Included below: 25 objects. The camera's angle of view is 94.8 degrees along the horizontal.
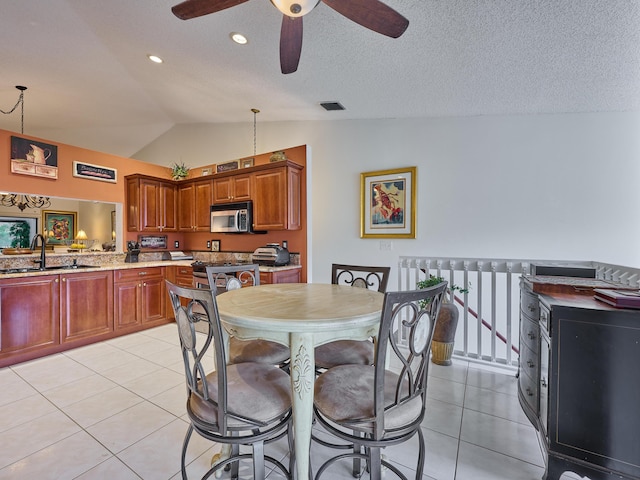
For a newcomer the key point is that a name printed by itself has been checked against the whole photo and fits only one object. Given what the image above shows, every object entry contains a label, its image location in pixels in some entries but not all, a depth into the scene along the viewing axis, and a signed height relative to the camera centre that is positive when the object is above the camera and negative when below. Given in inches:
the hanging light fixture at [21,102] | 142.1 +69.9
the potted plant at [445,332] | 109.0 -36.4
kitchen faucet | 129.2 -11.9
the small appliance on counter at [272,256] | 148.5 -11.1
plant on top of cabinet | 201.2 +42.3
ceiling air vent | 138.1 +61.7
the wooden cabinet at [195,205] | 183.2 +18.3
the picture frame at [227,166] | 186.9 +43.9
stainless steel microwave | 162.4 +9.4
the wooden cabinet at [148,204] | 179.0 +18.6
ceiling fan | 60.8 +47.8
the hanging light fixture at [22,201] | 224.3 +25.9
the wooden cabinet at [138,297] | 145.7 -33.3
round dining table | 48.4 -16.2
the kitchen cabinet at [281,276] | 138.5 -20.7
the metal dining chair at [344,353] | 67.6 -28.2
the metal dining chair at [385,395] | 43.4 -26.9
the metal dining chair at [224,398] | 44.9 -27.1
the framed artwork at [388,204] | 151.3 +16.3
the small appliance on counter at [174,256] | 190.1 -14.3
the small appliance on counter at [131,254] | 169.0 -11.7
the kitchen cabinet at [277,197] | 149.6 +19.3
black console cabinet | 50.3 -28.0
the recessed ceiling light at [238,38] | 96.0 +65.2
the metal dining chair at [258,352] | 67.7 -27.9
